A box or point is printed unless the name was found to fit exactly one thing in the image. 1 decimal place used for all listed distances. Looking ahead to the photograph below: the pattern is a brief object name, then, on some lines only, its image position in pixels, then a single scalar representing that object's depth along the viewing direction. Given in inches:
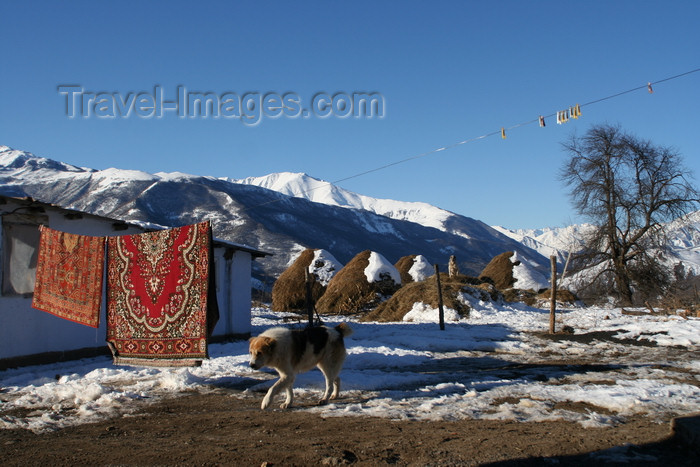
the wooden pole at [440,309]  671.1
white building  391.2
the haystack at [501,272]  1486.2
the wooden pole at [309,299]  559.1
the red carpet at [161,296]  290.8
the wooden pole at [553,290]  607.6
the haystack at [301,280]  1148.5
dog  250.4
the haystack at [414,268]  1450.5
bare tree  1032.2
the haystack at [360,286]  1122.0
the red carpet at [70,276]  335.3
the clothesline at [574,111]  532.4
